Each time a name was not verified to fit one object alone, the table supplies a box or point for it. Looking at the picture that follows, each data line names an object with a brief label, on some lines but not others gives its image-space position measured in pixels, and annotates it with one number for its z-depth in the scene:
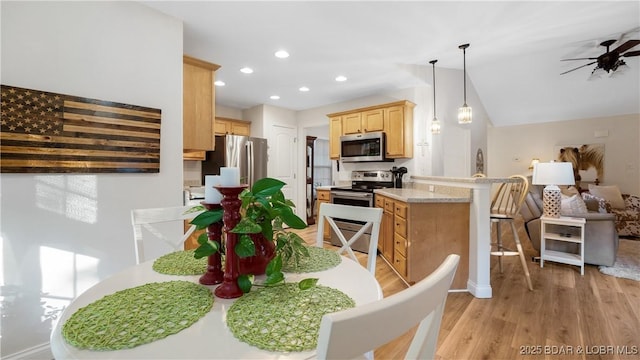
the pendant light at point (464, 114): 3.16
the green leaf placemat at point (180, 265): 1.05
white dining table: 0.57
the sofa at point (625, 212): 4.62
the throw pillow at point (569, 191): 4.98
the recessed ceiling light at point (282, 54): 2.98
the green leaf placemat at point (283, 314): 0.61
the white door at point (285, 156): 5.28
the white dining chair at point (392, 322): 0.37
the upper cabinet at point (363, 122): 4.22
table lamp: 3.11
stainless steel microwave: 4.16
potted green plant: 0.82
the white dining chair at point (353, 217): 1.46
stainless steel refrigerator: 4.34
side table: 2.98
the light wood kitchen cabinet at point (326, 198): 4.41
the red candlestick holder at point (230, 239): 0.84
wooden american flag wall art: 1.58
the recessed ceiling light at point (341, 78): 3.74
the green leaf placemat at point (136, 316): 0.61
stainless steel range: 3.83
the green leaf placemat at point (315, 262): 1.08
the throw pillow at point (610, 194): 4.90
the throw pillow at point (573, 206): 3.44
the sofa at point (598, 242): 3.12
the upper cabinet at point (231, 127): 4.91
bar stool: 2.62
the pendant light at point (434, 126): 3.57
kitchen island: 2.60
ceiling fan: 2.99
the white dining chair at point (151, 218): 1.39
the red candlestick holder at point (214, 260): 0.93
